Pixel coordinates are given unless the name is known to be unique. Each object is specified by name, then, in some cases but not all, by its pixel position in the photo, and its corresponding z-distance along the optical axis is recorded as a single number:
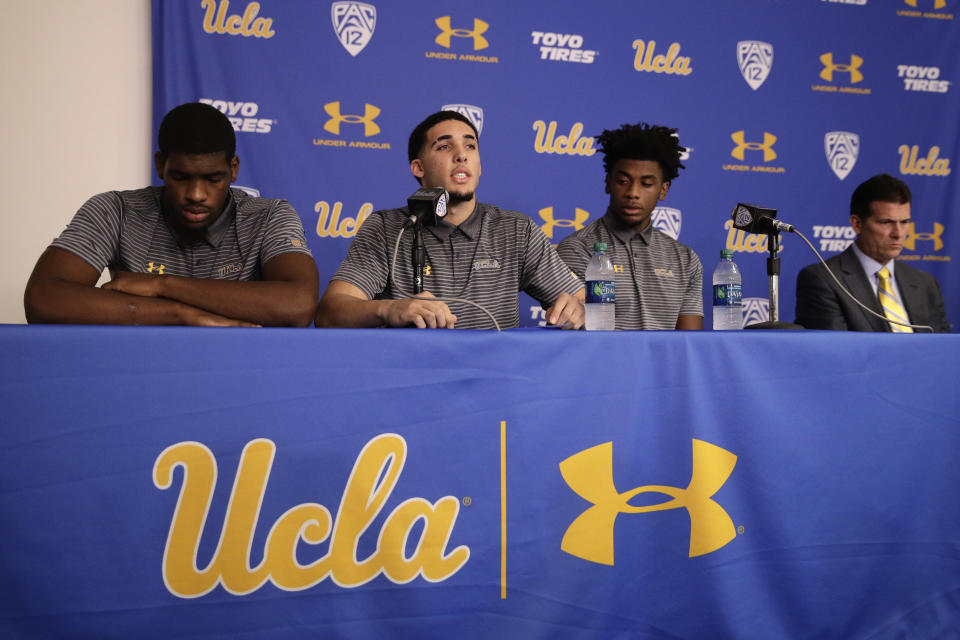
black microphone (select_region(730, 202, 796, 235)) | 1.83
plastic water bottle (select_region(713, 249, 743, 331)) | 2.00
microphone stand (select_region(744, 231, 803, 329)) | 1.78
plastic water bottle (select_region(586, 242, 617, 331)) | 1.66
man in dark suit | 2.55
